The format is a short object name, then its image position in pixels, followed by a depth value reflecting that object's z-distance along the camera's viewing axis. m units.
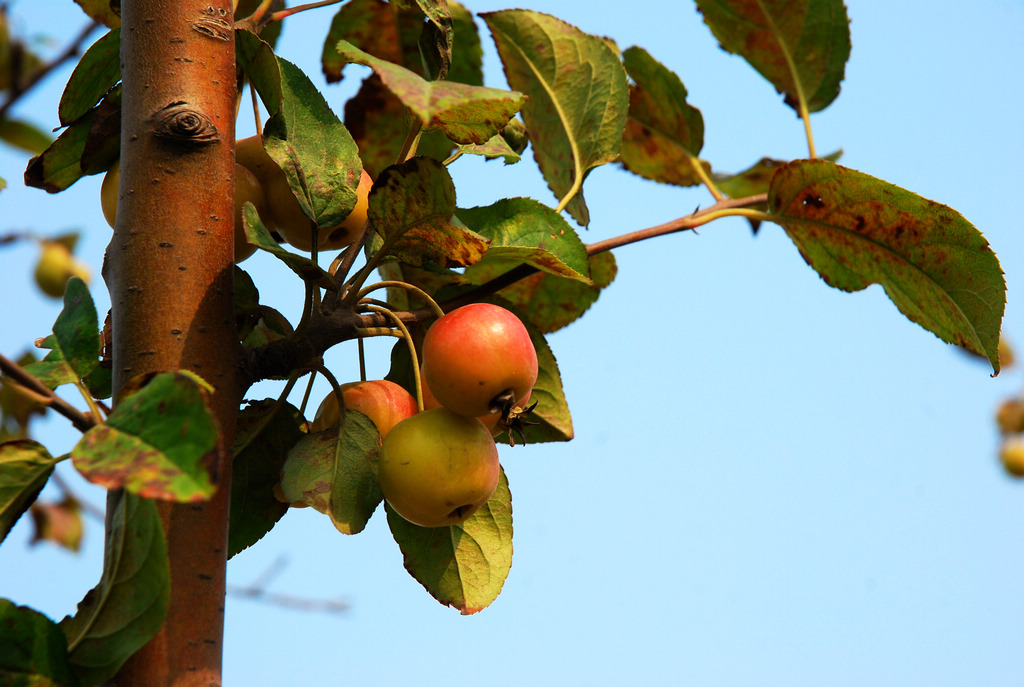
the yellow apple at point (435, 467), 1.62
